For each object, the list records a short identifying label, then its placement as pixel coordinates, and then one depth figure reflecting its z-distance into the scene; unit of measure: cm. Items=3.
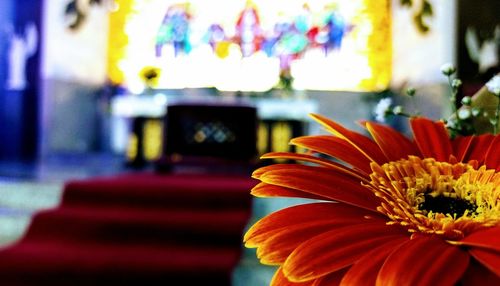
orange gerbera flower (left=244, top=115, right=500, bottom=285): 26
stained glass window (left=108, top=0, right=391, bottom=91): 707
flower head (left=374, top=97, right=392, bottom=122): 63
